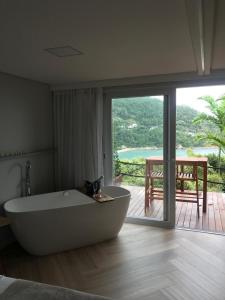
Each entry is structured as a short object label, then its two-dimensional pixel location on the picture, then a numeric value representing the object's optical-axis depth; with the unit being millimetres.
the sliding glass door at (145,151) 3936
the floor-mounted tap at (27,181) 3805
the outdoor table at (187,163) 4059
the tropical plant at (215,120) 5129
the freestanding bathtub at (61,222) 3029
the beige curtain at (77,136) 4105
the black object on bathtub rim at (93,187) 3791
